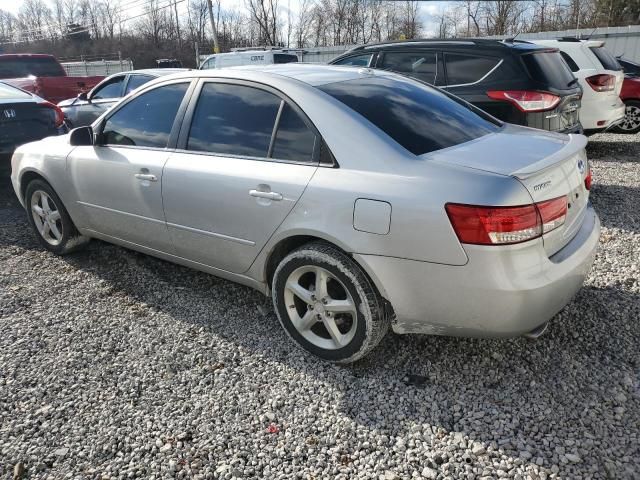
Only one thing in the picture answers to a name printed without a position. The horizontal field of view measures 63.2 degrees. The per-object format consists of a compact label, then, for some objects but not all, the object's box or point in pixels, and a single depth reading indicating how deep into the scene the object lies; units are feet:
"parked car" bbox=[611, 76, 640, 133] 30.04
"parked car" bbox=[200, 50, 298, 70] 50.03
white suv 25.04
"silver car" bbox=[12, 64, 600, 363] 7.64
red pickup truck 39.19
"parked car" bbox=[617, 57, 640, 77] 32.71
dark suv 18.31
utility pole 101.54
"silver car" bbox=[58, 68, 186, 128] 27.81
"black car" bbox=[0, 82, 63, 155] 20.40
